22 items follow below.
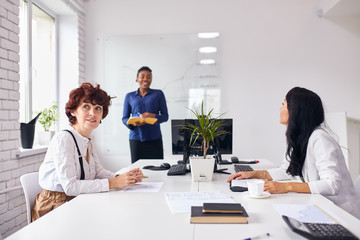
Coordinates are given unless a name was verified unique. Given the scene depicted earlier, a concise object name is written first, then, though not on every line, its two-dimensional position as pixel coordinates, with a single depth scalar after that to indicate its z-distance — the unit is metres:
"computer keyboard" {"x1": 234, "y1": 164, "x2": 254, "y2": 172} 2.18
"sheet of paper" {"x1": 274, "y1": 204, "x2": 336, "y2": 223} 1.13
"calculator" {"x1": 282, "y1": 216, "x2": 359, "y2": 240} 0.91
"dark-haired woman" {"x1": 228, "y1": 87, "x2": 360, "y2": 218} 1.52
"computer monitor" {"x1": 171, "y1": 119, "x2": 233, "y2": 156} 2.36
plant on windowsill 3.32
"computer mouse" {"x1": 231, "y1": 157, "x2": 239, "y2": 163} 2.64
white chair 1.64
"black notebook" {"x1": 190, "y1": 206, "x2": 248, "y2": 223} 1.11
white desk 1.01
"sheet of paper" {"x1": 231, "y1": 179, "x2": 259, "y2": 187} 1.70
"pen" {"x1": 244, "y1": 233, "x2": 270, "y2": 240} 0.98
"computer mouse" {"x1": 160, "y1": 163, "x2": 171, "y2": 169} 2.33
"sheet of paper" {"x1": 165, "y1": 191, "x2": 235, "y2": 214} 1.29
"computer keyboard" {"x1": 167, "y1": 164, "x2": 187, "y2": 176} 2.07
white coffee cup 1.44
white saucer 1.44
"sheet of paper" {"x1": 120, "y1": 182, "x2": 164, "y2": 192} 1.61
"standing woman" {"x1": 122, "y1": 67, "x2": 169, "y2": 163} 3.37
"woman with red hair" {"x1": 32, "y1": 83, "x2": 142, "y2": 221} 1.57
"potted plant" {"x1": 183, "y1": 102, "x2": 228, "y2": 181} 1.85
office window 3.30
